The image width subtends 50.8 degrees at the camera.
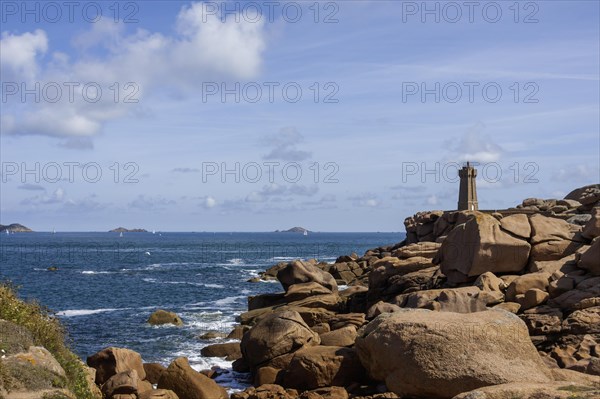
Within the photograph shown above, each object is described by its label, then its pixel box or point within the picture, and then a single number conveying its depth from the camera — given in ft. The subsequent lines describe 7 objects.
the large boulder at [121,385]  68.80
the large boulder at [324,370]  71.00
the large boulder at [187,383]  72.08
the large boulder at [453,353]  59.11
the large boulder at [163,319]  132.98
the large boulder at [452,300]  76.33
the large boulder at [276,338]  81.20
